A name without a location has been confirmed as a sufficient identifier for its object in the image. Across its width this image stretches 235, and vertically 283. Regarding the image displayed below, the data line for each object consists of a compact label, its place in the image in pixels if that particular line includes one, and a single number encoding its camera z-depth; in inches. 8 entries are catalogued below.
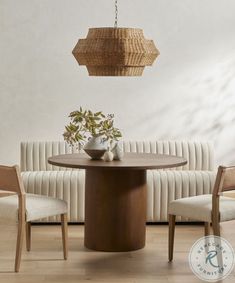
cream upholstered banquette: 273.0
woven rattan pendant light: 220.7
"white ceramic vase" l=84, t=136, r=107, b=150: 236.8
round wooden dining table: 233.8
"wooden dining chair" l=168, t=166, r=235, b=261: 211.6
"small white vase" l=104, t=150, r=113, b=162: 233.8
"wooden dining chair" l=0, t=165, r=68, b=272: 214.1
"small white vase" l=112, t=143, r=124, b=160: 236.5
